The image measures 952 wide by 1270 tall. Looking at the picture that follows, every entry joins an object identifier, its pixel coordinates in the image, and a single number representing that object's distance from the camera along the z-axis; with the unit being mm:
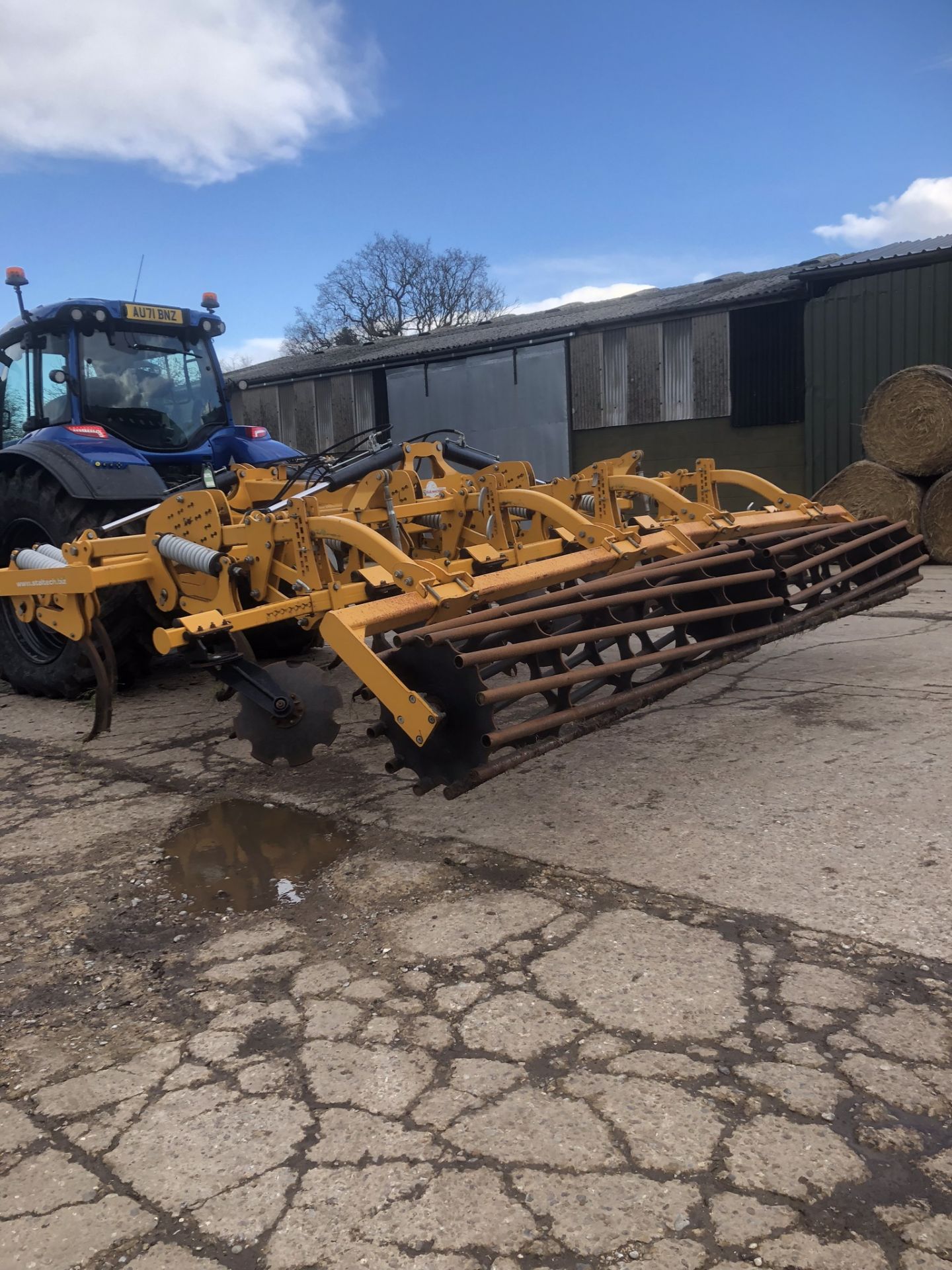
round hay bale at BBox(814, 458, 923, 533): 9367
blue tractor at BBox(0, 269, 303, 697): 5465
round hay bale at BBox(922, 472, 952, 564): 9242
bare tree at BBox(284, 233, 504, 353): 42000
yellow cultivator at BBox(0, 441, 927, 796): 2963
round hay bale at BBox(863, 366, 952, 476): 9062
